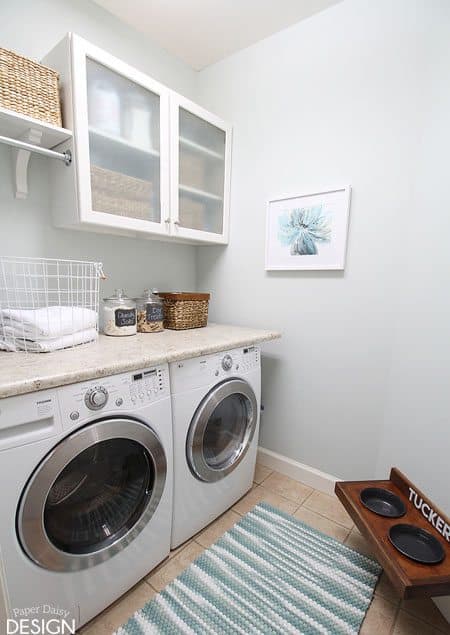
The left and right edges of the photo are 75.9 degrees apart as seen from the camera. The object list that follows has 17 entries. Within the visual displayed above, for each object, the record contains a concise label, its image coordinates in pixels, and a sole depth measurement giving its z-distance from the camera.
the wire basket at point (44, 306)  1.04
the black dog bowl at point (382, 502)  1.22
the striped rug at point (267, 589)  1.02
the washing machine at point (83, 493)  0.77
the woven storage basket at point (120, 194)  1.26
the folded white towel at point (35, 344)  1.03
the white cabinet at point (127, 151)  1.16
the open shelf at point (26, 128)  1.01
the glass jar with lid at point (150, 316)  1.50
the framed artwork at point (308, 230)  1.47
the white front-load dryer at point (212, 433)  1.19
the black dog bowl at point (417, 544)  1.03
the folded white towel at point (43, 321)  1.03
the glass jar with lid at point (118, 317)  1.36
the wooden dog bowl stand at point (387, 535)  0.93
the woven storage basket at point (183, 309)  1.59
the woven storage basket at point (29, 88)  0.99
